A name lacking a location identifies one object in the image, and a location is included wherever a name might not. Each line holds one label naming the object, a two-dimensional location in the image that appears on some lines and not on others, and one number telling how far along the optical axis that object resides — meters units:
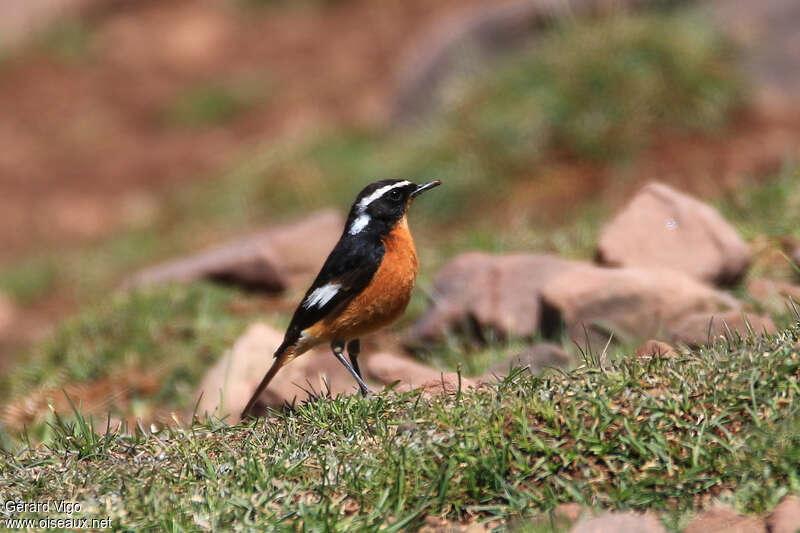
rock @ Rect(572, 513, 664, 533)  6.51
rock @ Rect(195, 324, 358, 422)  11.54
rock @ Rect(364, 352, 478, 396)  8.87
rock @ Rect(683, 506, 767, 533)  6.68
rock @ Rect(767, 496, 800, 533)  6.42
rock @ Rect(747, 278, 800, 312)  11.37
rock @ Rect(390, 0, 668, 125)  25.67
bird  10.18
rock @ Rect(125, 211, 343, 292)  16.44
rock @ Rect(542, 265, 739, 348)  11.32
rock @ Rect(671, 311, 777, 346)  9.79
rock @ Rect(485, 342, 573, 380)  10.20
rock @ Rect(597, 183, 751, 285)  12.58
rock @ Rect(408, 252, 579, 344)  12.73
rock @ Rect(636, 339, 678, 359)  8.43
